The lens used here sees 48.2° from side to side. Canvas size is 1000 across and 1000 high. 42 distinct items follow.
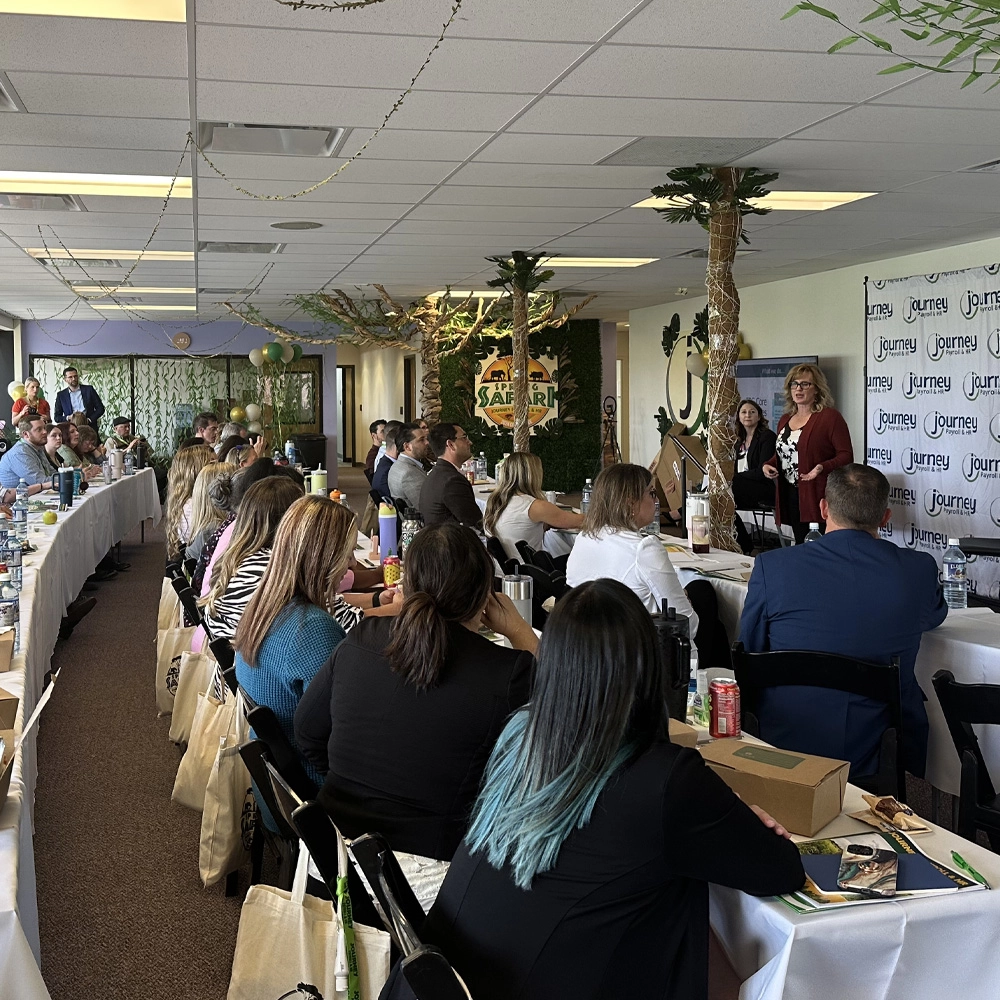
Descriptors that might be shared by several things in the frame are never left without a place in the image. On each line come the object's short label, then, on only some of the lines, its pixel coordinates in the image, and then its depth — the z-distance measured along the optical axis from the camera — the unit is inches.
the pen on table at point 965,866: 74.6
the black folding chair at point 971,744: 108.3
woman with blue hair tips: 65.1
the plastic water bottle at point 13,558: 183.9
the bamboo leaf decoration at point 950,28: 78.4
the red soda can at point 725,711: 103.0
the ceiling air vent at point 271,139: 195.5
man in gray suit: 322.0
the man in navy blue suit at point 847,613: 127.7
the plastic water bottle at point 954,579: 180.7
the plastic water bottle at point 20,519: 250.0
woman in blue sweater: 120.9
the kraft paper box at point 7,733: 82.9
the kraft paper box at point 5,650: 125.9
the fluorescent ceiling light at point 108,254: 358.6
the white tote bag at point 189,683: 166.7
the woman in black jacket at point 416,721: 89.4
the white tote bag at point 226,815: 127.9
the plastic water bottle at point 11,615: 141.2
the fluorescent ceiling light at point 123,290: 474.3
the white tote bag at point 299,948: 78.3
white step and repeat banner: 331.9
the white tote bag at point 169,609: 205.2
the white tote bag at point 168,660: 191.6
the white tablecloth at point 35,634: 71.5
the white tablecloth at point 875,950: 70.1
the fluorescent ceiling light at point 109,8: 134.3
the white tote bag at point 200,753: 138.4
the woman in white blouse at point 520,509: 250.3
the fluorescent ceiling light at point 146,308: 570.9
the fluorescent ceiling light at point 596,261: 392.2
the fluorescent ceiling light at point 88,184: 242.4
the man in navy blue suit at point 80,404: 623.2
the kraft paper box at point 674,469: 478.9
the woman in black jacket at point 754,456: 345.7
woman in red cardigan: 295.4
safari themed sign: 661.3
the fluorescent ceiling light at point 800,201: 270.1
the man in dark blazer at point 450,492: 264.8
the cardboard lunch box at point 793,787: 82.6
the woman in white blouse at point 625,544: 164.6
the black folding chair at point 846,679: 122.7
